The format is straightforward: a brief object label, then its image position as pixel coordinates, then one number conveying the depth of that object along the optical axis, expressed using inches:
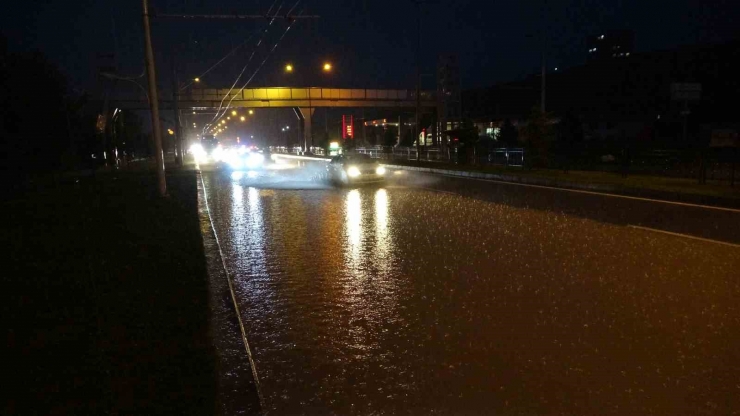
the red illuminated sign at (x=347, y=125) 2726.4
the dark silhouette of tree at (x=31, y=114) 1330.0
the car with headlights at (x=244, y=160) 1915.6
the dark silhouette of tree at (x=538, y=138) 1259.2
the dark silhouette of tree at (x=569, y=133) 2063.7
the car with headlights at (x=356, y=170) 1006.4
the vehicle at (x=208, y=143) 3725.9
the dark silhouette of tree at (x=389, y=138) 2982.3
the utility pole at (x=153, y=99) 740.0
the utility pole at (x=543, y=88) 1338.8
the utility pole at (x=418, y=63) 1589.6
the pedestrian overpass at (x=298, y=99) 2198.6
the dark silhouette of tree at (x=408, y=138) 3435.0
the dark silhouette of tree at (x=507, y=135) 2501.2
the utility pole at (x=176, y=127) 1664.6
